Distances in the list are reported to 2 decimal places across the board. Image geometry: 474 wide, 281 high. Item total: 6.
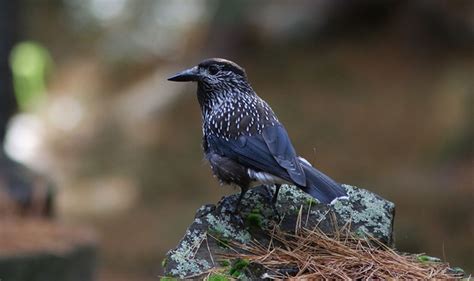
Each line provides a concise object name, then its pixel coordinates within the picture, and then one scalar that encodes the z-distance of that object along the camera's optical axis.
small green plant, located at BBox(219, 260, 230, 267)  8.54
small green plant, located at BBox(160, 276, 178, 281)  8.21
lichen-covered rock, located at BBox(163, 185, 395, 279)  8.65
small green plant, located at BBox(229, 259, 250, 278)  8.30
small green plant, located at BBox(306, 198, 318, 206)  9.76
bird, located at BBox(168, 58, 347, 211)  9.21
